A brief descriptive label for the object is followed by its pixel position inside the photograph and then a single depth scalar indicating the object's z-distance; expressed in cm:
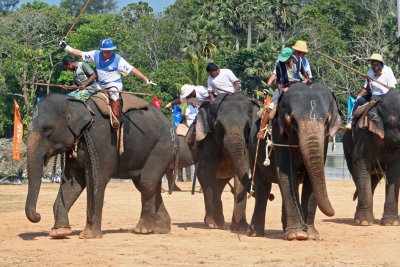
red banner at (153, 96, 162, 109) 3092
